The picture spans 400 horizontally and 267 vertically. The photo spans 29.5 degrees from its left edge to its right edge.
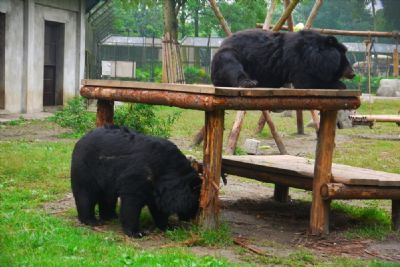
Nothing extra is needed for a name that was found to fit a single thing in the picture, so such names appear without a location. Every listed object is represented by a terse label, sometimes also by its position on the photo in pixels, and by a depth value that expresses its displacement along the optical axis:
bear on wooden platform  7.18
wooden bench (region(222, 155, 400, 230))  6.59
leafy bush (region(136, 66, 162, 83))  34.53
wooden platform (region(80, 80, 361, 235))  5.98
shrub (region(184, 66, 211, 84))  34.60
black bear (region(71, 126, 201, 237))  6.14
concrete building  17.14
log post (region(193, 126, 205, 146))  12.75
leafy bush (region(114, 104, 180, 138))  11.51
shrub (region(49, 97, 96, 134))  13.88
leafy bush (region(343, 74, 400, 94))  37.28
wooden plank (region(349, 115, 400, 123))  15.58
